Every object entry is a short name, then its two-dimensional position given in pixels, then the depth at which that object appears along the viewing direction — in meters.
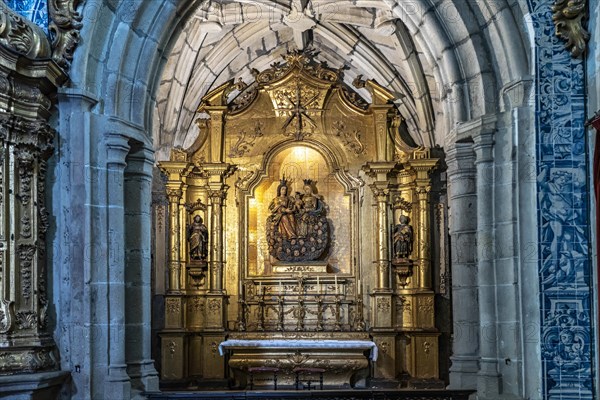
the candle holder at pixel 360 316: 13.62
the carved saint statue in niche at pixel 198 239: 13.80
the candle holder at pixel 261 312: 13.82
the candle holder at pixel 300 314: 13.77
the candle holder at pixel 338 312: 13.80
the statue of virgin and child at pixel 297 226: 14.00
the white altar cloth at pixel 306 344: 13.03
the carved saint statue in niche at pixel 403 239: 13.59
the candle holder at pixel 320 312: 13.76
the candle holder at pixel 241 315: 13.77
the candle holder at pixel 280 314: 13.85
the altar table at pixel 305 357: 13.16
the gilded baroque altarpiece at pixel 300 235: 13.46
